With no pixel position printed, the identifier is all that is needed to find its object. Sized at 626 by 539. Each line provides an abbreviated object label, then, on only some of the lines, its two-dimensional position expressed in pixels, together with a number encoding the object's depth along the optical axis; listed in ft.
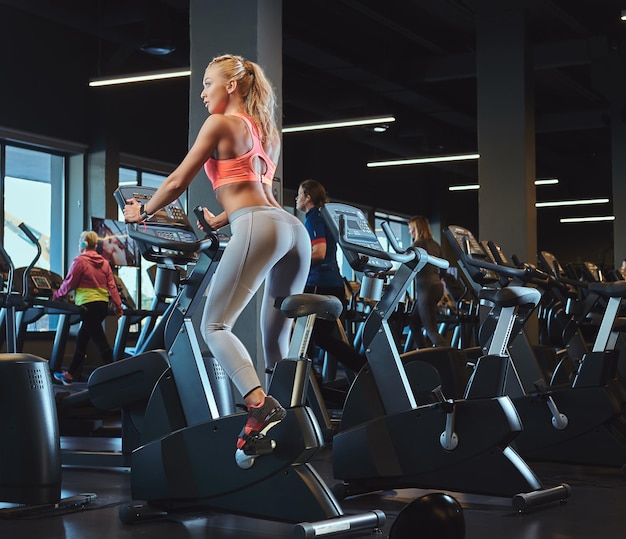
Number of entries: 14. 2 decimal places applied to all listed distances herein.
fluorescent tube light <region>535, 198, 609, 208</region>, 62.80
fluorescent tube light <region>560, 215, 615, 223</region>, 67.41
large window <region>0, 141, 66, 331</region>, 34.63
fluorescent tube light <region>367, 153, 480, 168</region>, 44.44
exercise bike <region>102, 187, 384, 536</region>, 8.87
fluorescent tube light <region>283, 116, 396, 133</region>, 36.83
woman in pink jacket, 25.67
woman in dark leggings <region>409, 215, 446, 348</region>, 22.66
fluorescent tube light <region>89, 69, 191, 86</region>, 29.56
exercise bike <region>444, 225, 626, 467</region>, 13.93
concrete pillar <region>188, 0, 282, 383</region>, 16.53
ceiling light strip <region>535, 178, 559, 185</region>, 53.57
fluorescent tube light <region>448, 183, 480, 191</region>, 55.93
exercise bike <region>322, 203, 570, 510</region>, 10.59
